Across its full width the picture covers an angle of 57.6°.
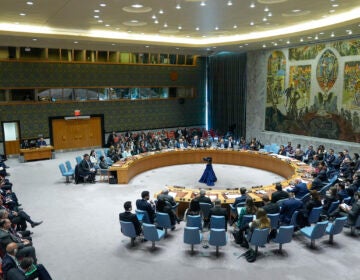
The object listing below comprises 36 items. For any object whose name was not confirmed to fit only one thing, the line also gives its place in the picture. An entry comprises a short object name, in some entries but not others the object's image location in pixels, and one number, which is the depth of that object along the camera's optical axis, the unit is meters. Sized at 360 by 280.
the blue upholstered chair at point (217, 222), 7.38
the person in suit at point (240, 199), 8.29
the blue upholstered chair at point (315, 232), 7.06
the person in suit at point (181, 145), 17.55
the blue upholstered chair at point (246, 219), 7.38
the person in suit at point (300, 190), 9.01
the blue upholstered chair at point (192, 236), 6.94
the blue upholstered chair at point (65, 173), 12.96
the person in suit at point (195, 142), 18.11
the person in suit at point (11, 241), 5.30
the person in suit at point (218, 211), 7.50
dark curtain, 21.81
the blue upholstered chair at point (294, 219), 7.71
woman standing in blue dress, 12.98
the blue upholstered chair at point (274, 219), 7.59
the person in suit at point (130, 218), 7.35
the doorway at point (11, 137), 17.88
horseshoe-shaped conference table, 9.30
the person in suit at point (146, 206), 7.83
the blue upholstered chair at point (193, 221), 7.53
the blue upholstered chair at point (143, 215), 7.82
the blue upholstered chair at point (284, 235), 6.91
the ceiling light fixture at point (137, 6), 9.99
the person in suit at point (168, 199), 8.30
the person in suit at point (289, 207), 7.81
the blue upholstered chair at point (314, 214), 7.88
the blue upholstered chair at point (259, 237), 6.73
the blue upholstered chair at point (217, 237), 6.85
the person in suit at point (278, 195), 8.30
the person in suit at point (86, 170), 12.80
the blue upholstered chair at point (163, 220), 7.71
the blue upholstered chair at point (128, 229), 7.26
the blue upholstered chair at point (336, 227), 7.31
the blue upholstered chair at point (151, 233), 7.10
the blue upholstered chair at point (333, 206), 8.42
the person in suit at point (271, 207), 7.65
